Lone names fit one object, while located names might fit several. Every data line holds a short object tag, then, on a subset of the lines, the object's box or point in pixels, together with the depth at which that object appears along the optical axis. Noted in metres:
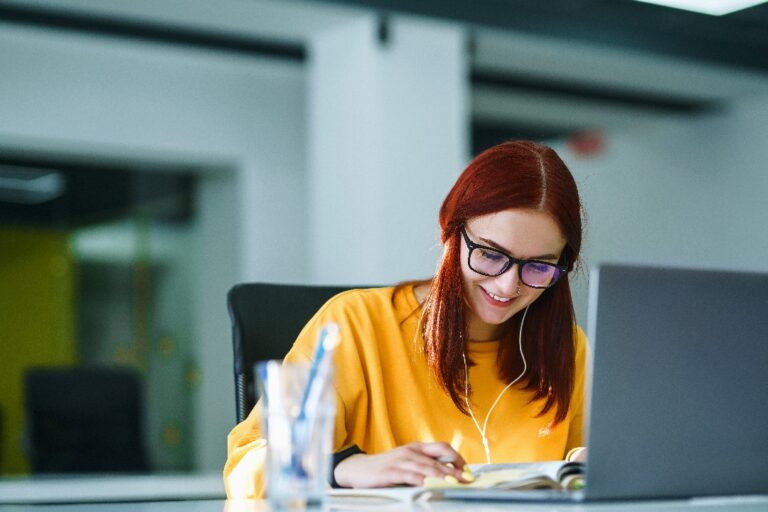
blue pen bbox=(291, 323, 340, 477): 1.11
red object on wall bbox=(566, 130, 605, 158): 7.34
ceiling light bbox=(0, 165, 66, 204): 5.95
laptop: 1.14
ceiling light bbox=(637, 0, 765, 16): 3.95
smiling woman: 1.69
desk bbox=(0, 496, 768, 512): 1.17
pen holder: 1.12
